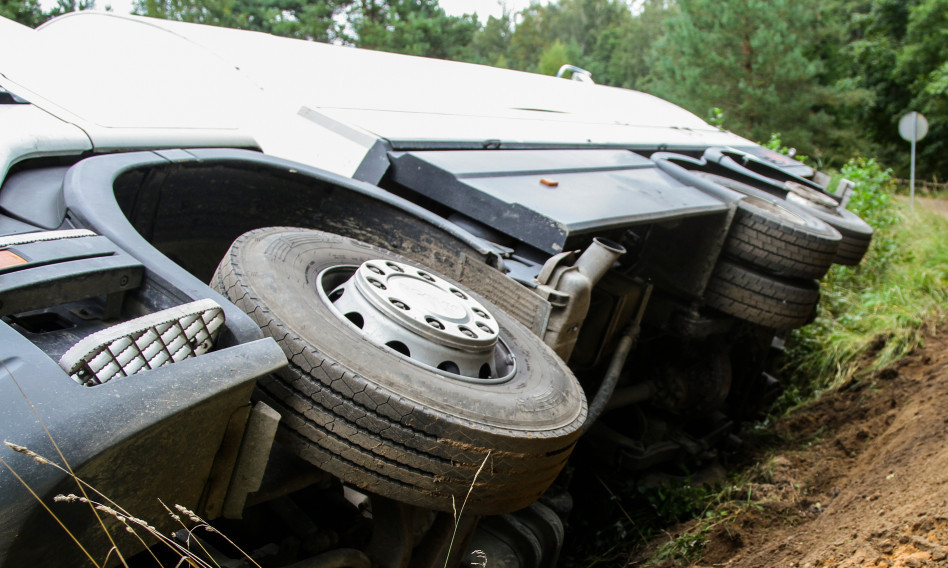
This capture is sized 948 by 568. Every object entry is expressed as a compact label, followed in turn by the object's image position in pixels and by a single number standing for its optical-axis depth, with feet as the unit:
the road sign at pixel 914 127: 34.27
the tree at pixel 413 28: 62.49
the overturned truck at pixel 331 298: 3.98
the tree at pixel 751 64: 59.16
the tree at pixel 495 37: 184.21
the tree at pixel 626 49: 152.46
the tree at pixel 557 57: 136.59
